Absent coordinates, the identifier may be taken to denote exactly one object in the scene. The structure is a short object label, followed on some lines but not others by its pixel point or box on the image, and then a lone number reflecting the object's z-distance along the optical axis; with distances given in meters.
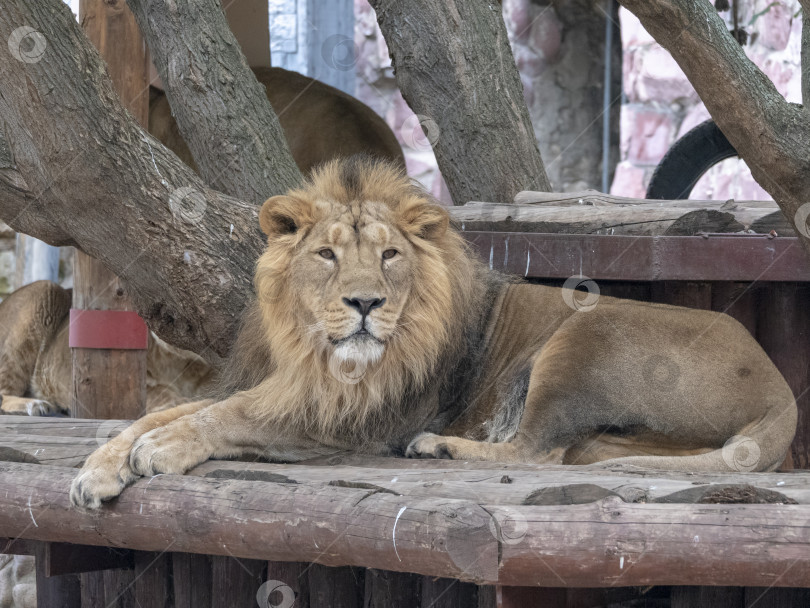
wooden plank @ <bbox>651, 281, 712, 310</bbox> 8.41
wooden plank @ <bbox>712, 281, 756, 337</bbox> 8.43
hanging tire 12.85
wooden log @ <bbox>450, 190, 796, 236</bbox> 8.34
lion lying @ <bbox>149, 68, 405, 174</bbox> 14.84
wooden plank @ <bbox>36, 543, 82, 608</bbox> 8.31
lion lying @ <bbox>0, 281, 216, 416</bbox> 12.32
